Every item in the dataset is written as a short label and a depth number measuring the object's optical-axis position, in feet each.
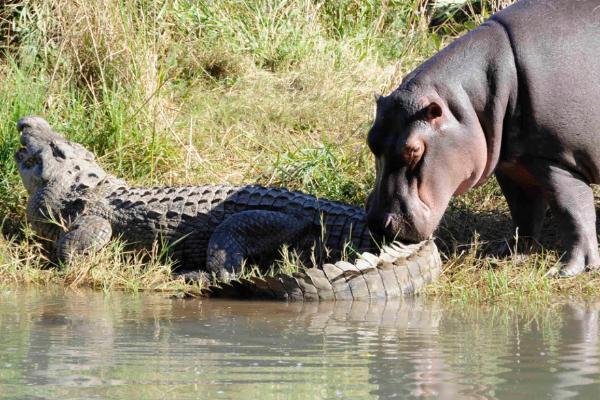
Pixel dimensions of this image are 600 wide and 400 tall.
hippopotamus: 39.50
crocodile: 37.93
